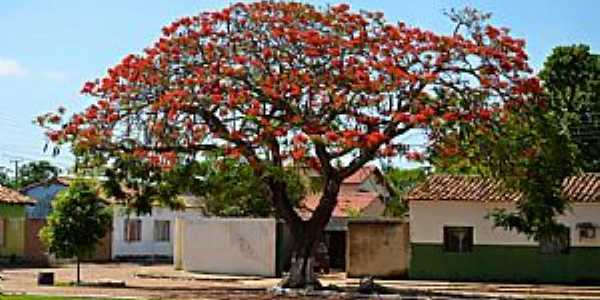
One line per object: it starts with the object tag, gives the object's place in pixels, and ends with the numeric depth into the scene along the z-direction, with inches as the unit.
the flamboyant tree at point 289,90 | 1123.9
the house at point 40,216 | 2071.9
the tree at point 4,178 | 3900.3
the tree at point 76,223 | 1405.0
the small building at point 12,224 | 2004.2
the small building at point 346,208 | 1844.2
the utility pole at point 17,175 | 3871.1
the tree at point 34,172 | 3986.2
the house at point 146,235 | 2308.1
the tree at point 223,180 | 1202.0
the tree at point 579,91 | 1785.2
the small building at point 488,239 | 1423.5
